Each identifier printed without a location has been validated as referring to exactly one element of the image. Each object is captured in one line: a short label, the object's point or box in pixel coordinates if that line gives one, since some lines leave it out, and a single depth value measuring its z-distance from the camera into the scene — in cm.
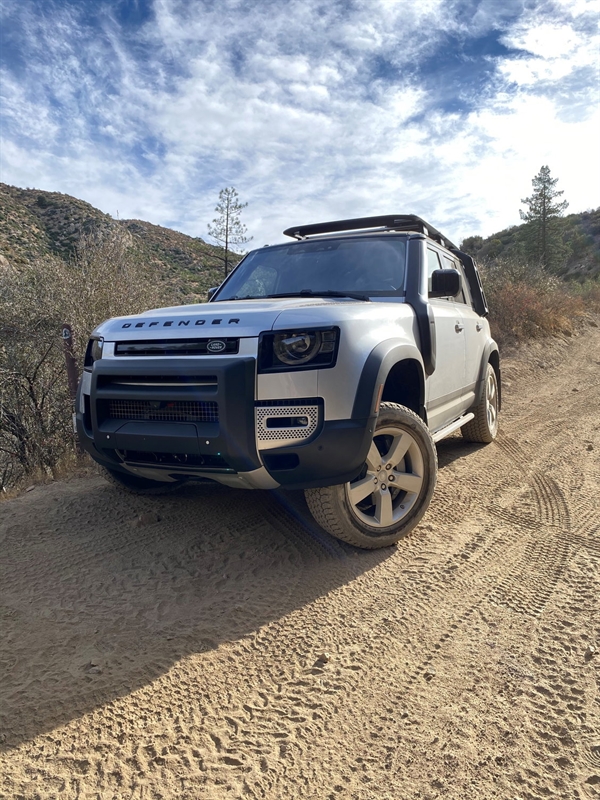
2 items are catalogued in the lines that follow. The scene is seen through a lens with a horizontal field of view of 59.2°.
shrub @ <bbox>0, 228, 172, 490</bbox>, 686
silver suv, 263
